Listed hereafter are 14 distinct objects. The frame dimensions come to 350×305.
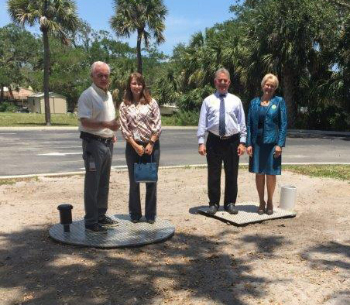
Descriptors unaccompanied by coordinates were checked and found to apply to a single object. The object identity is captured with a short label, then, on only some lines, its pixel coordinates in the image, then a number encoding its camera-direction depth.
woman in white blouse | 4.44
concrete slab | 4.91
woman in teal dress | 4.88
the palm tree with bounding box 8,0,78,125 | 24.33
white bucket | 5.55
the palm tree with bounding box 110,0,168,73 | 32.19
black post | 4.33
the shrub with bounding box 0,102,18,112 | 51.05
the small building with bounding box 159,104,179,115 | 40.92
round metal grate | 4.10
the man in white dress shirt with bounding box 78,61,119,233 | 4.04
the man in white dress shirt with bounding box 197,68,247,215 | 4.86
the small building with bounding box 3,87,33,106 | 65.75
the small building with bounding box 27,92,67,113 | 50.97
